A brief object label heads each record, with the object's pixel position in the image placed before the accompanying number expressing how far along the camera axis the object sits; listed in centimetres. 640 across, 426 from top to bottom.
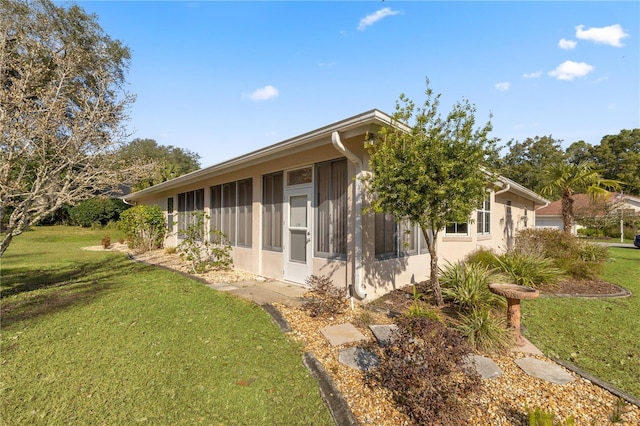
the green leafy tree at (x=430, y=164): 438
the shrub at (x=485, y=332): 355
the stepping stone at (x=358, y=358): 313
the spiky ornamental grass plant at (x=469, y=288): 467
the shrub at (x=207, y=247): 849
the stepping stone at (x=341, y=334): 374
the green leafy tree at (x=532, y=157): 3719
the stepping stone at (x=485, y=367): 300
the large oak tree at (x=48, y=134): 481
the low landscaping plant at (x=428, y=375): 220
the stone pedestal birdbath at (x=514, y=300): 362
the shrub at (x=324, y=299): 457
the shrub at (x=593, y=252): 853
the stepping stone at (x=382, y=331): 362
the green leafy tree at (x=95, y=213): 2420
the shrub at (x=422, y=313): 364
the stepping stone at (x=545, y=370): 298
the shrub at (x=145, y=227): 1327
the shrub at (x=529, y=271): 646
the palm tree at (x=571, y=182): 1129
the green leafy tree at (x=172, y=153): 4312
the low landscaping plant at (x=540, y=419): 184
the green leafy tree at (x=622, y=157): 3247
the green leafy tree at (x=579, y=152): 3938
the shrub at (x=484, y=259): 728
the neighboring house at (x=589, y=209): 2159
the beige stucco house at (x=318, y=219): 520
